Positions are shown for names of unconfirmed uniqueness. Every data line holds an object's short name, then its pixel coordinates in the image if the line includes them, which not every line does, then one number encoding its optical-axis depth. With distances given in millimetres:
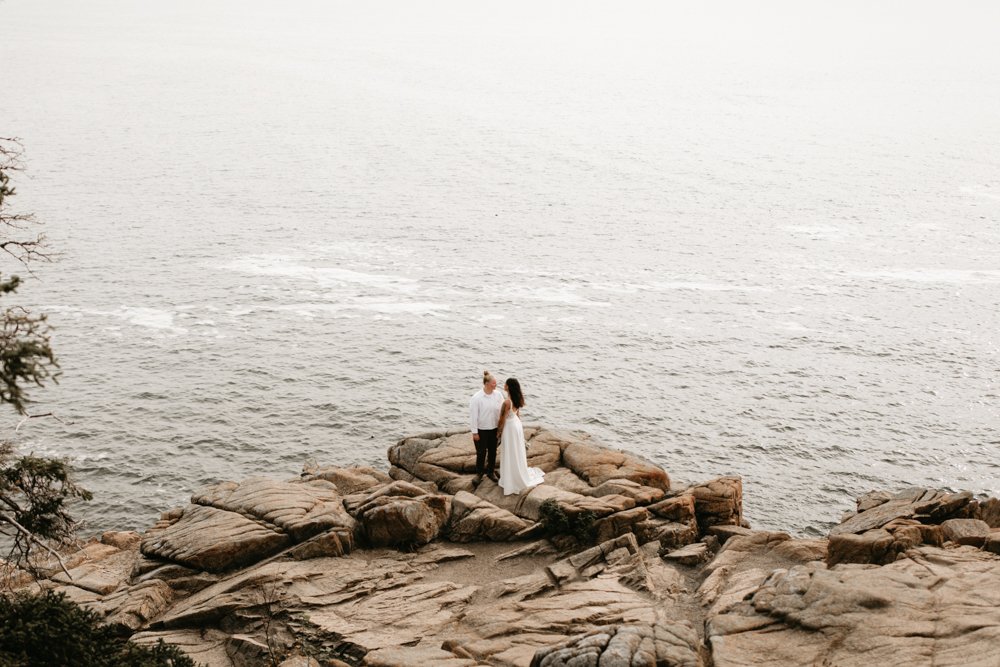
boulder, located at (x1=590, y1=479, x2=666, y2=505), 29680
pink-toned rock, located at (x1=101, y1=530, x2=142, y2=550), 33919
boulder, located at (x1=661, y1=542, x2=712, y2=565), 26906
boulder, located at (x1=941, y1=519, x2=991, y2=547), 24595
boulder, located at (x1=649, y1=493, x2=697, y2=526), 29219
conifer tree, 16766
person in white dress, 27141
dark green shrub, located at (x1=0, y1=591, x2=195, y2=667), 17859
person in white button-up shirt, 28031
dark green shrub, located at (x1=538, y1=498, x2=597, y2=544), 27234
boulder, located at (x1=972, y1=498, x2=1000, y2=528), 27812
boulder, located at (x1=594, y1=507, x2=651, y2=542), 27500
